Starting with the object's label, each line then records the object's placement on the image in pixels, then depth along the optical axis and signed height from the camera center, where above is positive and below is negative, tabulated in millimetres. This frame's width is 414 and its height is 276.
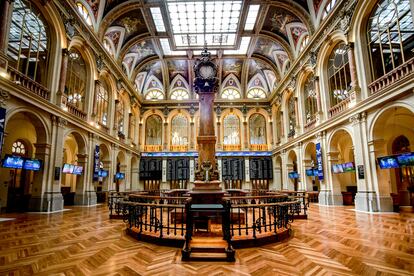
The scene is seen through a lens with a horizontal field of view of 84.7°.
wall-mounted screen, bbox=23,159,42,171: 8718 +535
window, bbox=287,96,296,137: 18125 +4961
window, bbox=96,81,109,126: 14977 +4998
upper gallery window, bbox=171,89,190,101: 24438 +8773
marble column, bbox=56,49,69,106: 10438 +4786
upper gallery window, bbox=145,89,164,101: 24497 +8760
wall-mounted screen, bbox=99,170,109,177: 14373 +289
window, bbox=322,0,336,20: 12072 +9088
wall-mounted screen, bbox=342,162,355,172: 10805 +428
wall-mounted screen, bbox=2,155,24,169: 8094 +600
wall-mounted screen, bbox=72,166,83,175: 11618 +402
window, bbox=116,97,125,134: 17484 +5080
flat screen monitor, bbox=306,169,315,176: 14591 +259
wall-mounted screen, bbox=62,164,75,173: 10992 +469
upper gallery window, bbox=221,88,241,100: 24422 +8804
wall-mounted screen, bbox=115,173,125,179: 17347 +105
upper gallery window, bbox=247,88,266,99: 24312 +8806
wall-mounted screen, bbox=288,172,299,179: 17258 +94
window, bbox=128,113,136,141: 20741 +4828
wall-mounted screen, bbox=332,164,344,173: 11503 +392
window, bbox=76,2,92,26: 12048 +8996
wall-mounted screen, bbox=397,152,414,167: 7891 +571
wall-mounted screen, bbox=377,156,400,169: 8422 +513
